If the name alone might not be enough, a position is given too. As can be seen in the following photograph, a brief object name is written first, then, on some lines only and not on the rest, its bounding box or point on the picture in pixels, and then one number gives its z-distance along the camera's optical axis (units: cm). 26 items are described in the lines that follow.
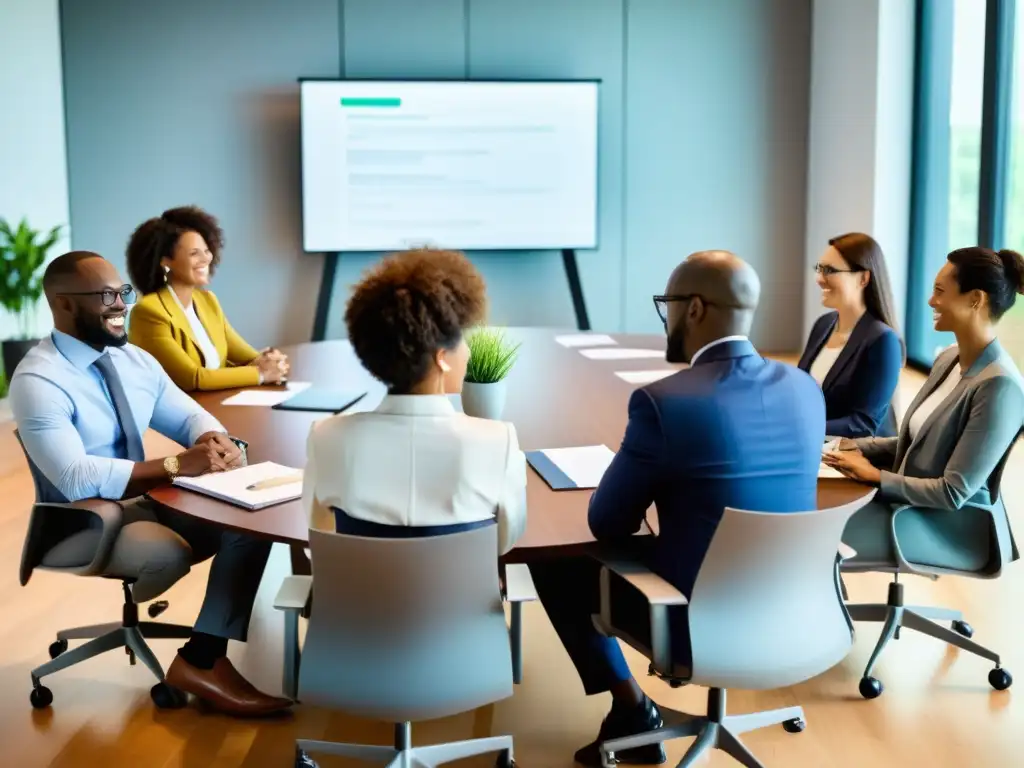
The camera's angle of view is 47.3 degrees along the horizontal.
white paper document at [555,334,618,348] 486
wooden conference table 233
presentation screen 771
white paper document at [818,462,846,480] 274
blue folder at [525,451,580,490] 258
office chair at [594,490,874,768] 214
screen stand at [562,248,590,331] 809
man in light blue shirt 271
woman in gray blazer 273
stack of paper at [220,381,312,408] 360
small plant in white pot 304
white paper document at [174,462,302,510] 247
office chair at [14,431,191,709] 274
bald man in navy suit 216
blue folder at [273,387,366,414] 348
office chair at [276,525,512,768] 203
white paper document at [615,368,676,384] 392
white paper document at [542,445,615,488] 263
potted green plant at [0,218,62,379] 654
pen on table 256
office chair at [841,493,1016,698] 283
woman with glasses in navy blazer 334
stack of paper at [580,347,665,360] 446
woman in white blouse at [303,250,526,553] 208
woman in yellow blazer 381
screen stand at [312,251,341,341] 798
